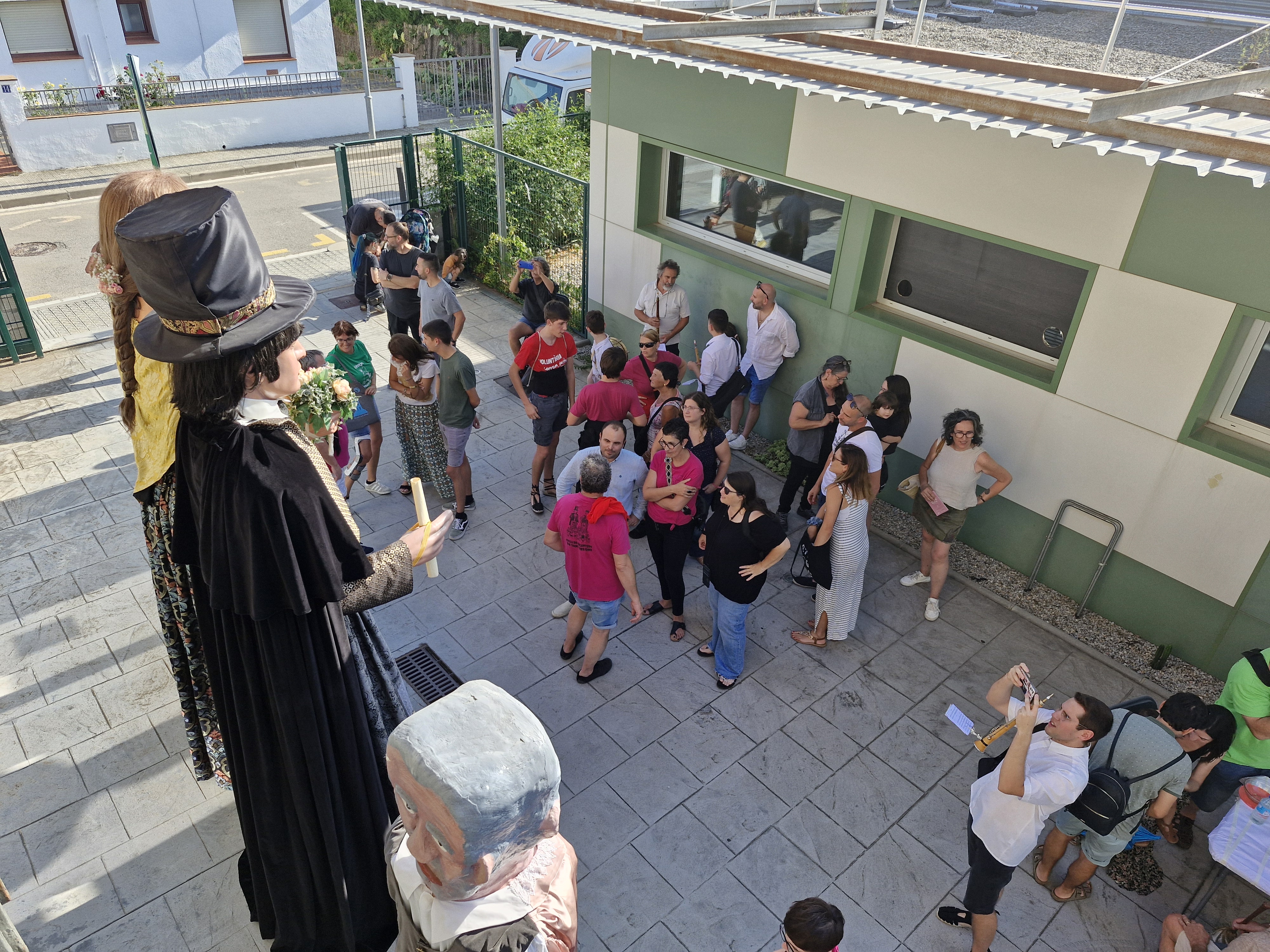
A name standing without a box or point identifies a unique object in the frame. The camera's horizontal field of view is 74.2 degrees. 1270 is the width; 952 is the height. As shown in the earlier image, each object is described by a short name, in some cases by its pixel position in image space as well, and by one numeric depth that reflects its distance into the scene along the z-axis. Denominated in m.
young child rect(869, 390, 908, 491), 6.44
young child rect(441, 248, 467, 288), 9.52
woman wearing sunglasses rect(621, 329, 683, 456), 7.10
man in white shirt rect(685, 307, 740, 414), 7.54
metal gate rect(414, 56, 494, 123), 23.27
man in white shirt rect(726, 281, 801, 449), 7.61
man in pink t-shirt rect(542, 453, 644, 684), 4.97
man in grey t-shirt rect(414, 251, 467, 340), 7.78
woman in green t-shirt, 6.58
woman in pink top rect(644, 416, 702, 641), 5.66
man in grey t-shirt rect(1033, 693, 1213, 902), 4.02
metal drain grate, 5.46
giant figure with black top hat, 2.45
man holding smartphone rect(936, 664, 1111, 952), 3.70
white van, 15.93
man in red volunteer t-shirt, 6.82
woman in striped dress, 5.49
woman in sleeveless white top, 6.00
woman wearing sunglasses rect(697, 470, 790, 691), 5.03
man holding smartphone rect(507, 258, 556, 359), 8.41
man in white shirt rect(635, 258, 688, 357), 8.30
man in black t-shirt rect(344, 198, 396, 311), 10.04
